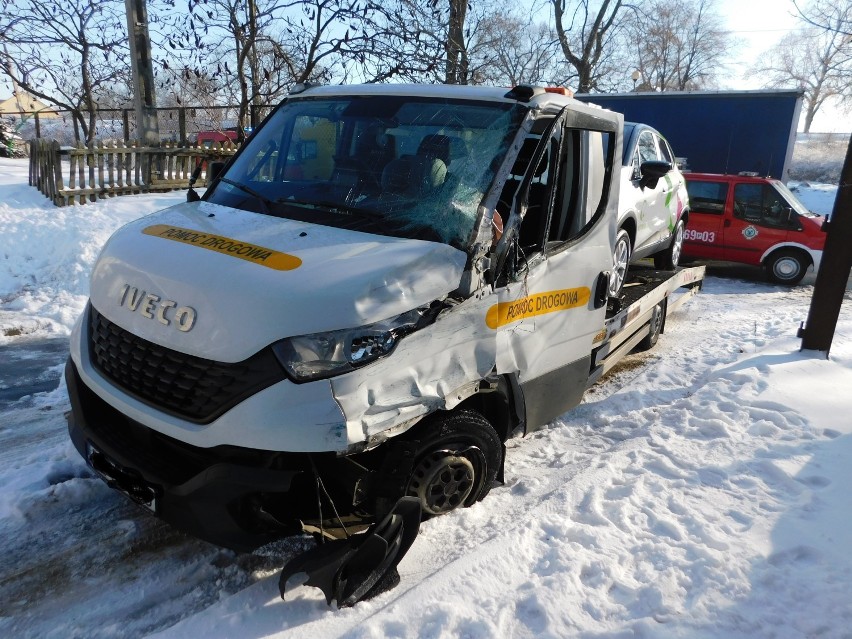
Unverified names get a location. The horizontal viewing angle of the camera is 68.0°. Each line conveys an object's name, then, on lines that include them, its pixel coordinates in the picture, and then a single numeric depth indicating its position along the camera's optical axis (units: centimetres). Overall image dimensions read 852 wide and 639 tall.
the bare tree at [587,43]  2886
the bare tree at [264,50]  1020
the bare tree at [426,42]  1040
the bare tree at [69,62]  1398
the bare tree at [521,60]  2408
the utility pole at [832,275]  594
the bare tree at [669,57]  4200
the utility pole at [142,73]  1194
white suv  573
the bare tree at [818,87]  4148
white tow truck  257
